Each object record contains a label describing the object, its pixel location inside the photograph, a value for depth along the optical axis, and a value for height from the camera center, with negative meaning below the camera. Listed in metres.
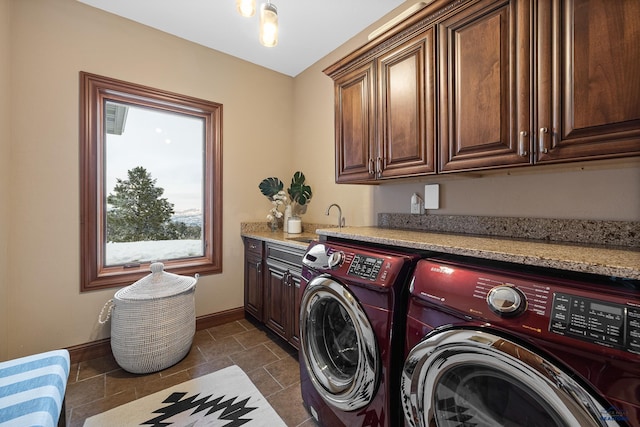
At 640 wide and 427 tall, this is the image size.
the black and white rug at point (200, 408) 1.50 -1.15
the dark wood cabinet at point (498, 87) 0.95 +0.57
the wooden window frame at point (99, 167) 2.10 +0.38
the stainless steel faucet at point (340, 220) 2.46 -0.06
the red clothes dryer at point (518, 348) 0.64 -0.38
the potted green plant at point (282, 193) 2.97 +0.23
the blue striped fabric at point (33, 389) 0.90 -0.67
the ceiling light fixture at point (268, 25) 1.61 +1.15
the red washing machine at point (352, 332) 1.13 -0.58
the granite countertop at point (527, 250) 0.77 -0.14
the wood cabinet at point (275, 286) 2.09 -0.64
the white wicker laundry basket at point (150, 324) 1.91 -0.80
